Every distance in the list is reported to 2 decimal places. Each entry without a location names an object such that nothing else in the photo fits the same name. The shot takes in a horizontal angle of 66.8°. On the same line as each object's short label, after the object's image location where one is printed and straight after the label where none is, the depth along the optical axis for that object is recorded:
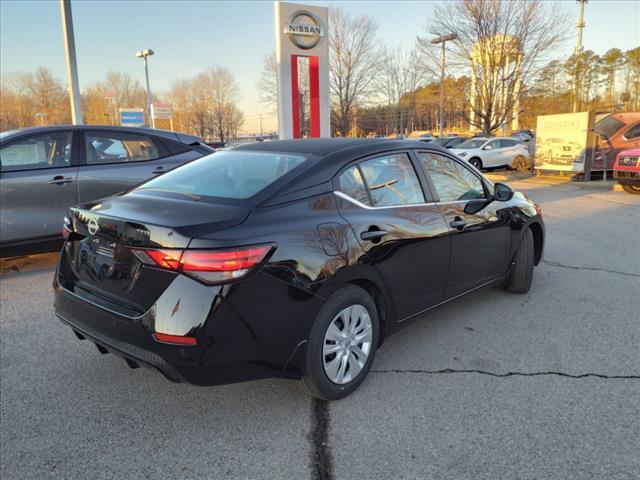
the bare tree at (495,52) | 21.33
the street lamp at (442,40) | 22.25
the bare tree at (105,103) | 75.62
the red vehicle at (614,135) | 14.45
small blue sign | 45.34
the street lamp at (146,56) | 38.95
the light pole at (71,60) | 12.13
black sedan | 2.39
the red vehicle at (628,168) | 11.30
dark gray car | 5.48
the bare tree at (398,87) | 39.50
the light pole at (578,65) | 38.18
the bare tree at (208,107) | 66.38
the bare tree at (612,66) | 48.12
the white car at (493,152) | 20.88
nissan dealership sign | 16.20
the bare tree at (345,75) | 37.56
